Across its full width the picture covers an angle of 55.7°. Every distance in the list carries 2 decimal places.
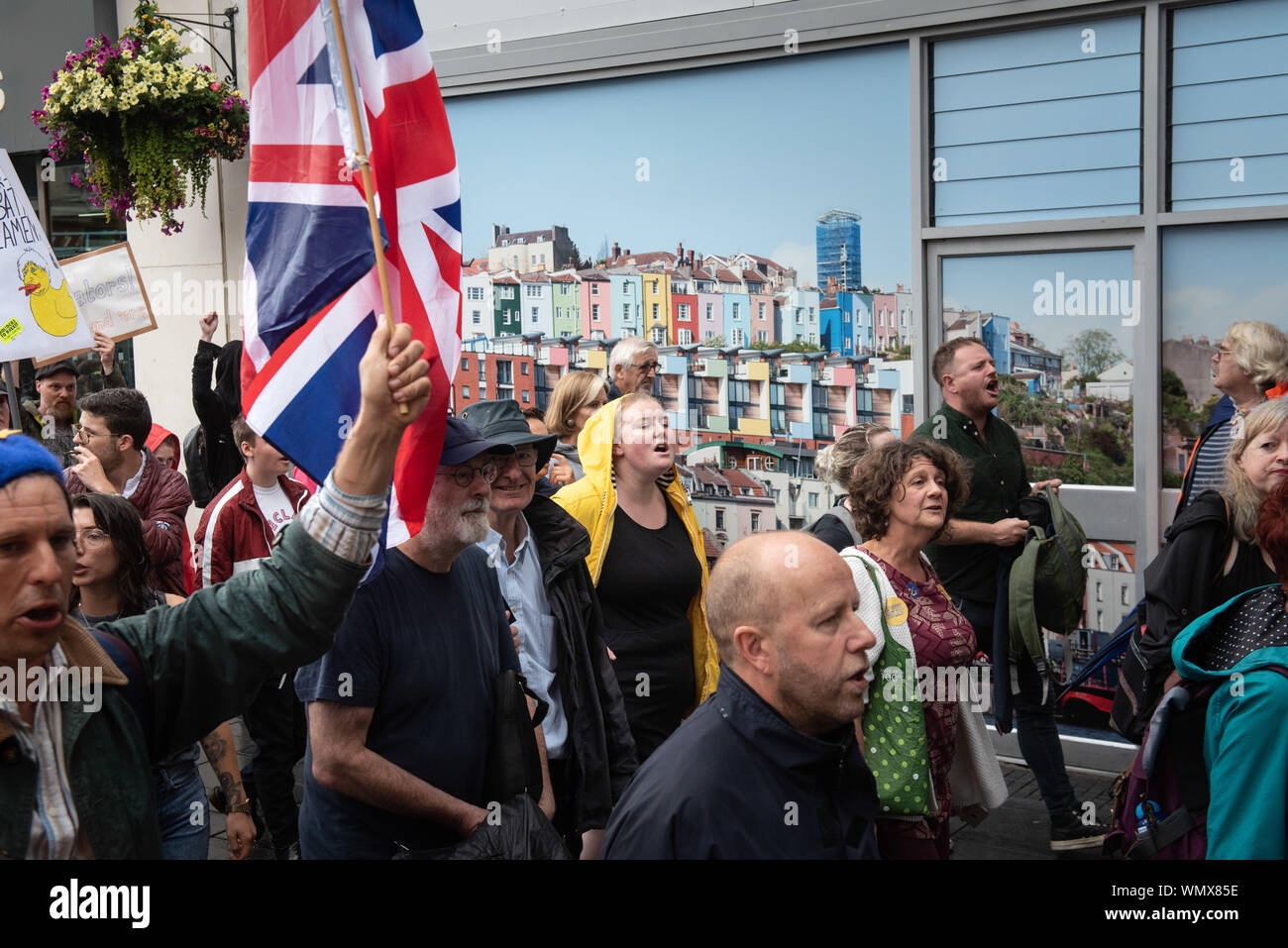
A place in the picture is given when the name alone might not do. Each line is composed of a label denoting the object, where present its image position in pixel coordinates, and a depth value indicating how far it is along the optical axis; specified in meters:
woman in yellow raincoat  5.14
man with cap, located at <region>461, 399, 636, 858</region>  4.47
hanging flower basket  9.73
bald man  2.54
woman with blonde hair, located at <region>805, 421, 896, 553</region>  5.00
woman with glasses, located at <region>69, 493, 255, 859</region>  4.18
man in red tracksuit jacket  5.82
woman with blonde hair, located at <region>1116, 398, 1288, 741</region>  4.30
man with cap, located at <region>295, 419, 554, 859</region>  3.28
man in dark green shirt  6.00
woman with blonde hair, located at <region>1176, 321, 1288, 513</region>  5.87
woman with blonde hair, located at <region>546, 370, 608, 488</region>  7.39
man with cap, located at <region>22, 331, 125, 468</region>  7.82
